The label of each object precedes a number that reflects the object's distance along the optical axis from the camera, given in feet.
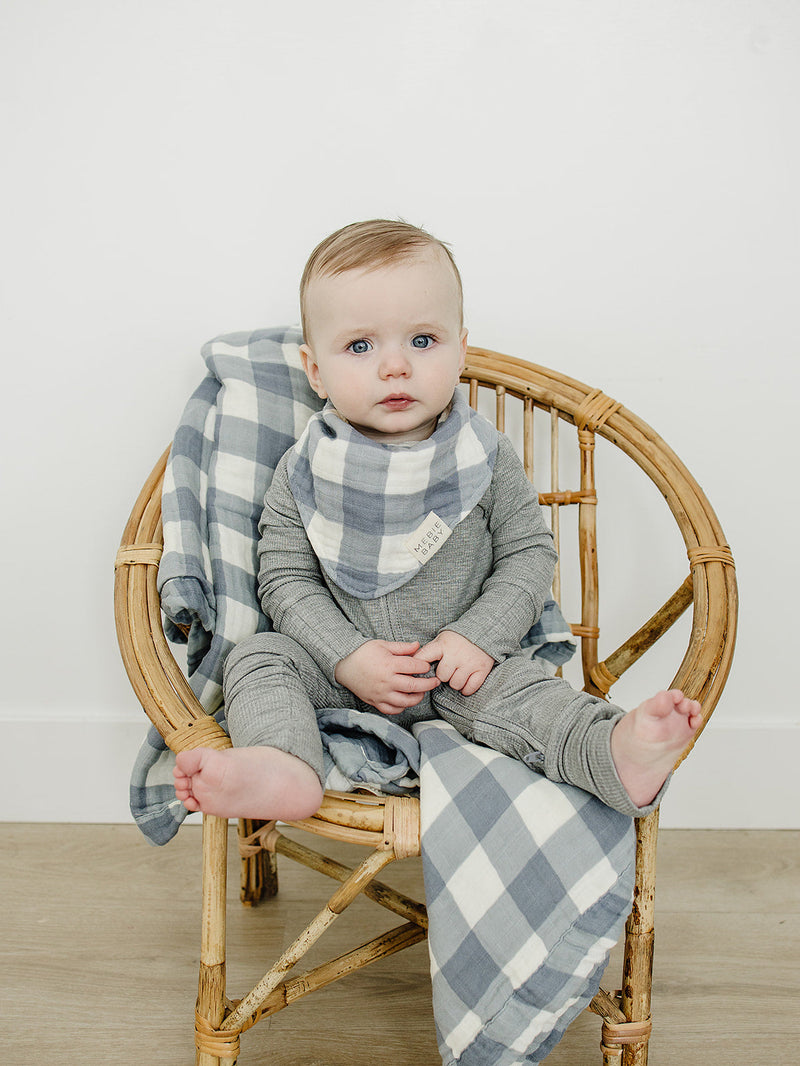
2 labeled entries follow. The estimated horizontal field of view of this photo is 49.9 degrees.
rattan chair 2.68
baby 2.87
